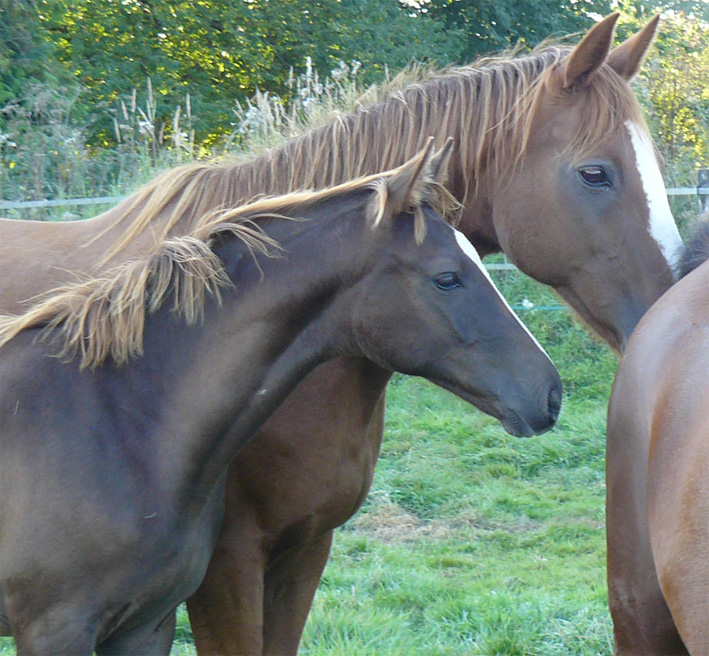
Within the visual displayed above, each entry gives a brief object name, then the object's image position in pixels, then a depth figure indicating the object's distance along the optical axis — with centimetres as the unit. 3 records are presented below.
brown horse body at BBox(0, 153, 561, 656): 405
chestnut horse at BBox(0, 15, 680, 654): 460
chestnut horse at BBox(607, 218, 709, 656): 334
